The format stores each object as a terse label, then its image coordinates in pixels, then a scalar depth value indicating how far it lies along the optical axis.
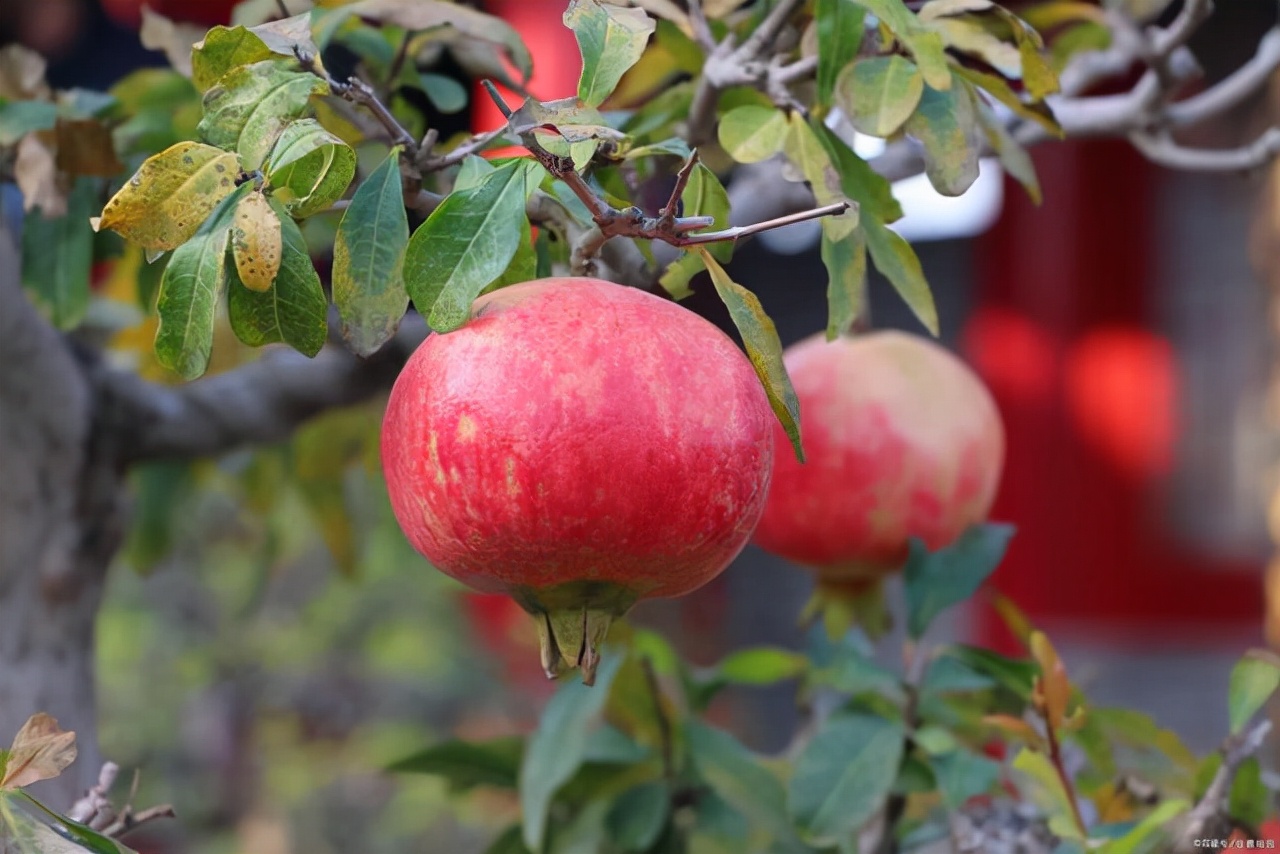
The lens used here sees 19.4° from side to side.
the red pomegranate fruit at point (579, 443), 0.75
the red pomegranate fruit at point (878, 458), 0.93
